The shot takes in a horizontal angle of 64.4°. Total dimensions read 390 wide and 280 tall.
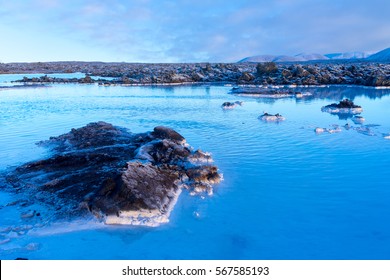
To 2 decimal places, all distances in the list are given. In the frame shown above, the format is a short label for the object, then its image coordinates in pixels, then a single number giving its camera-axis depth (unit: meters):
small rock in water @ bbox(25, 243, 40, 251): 5.23
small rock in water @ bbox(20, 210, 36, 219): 6.32
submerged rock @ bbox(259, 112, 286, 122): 16.15
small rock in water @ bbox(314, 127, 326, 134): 13.47
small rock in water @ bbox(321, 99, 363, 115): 18.80
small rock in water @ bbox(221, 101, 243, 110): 20.72
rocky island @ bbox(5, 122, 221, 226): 6.34
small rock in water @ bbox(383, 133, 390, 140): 12.21
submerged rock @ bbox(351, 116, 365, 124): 15.68
